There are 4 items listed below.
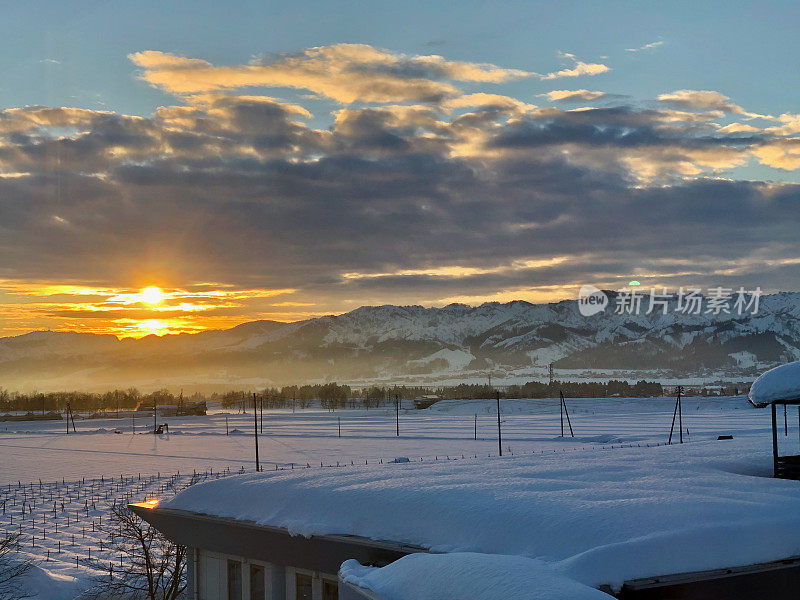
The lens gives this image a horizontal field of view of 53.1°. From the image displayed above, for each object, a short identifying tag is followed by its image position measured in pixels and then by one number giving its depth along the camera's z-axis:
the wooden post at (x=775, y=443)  17.23
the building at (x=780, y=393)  16.72
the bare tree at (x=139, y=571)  29.84
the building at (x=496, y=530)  10.80
